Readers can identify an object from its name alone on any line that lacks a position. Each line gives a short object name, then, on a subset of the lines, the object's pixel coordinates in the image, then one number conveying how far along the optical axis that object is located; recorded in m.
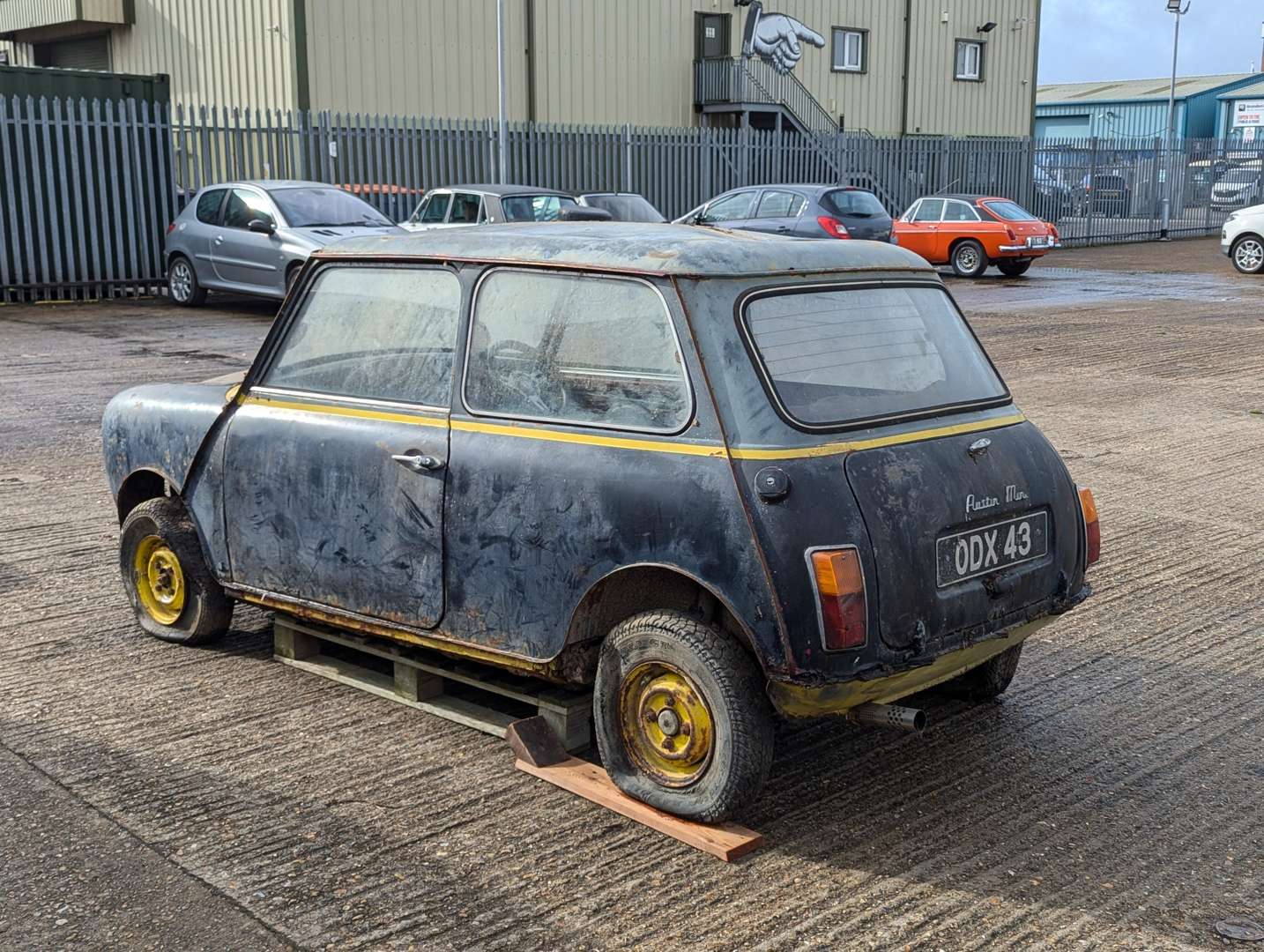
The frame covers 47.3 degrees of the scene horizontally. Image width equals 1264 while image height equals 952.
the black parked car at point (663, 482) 3.83
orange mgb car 24.92
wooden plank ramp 3.89
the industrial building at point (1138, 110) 68.50
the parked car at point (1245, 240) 25.72
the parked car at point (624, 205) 21.50
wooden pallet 4.49
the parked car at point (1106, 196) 36.47
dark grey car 22.86
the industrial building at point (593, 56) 29.52
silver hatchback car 17.20
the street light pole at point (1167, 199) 37.88
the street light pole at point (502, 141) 25.27
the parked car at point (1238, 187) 40.84
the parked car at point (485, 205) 19.62
